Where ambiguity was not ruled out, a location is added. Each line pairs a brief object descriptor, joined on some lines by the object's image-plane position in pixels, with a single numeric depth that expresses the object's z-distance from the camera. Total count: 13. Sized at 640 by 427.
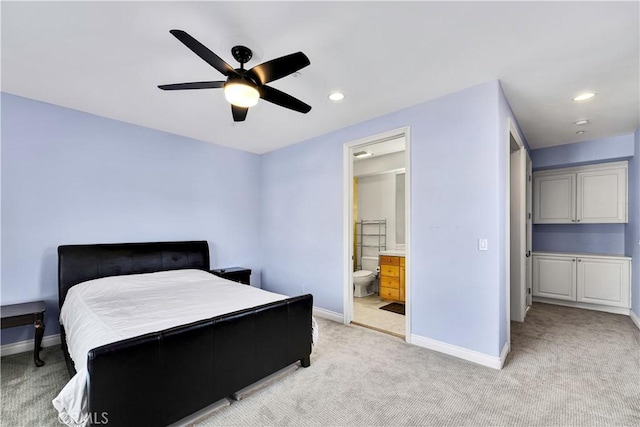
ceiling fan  1.67
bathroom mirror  5.34
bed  1.52
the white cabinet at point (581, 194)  4.30
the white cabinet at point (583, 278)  4.14
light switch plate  2.62
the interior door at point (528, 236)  4.36
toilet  5.01
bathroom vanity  4.69
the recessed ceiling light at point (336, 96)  2.83
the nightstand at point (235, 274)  4.19
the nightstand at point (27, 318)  2.47
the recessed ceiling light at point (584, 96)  2.81
